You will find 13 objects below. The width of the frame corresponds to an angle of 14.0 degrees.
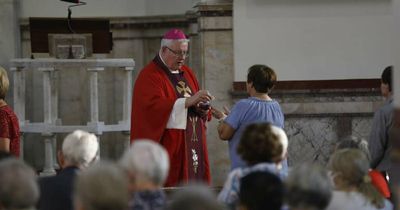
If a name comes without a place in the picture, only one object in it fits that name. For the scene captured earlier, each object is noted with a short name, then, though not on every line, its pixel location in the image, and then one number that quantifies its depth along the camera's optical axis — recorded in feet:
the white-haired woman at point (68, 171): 26.42
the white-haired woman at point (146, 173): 23.27
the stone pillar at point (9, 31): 53.47
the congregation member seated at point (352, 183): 25.73
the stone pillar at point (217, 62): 50.25
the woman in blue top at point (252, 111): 34.63
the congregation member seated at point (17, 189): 22.38
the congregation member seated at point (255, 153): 25.41
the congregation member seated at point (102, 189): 21.23
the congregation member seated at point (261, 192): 23.37
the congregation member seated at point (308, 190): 22.90
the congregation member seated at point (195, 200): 20.15
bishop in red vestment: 38.18
